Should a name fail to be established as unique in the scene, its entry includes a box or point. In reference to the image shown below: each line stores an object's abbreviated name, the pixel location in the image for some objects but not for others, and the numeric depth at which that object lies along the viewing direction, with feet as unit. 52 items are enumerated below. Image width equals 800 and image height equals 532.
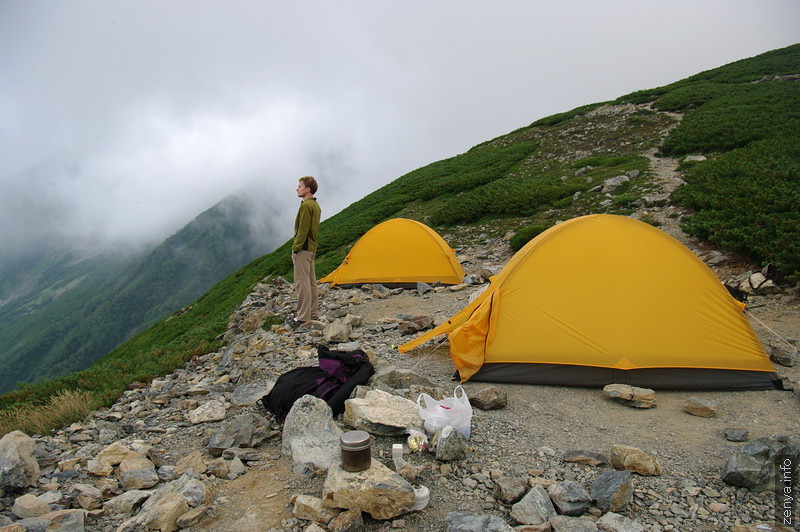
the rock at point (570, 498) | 12.60
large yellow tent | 20.66
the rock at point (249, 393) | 21.42
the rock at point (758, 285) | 29.63
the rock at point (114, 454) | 15.74
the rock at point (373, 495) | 12.26
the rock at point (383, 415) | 16.16
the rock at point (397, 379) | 20.65
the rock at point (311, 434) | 15.17
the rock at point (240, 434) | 16.78
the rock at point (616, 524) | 11.78
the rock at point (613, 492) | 12.69
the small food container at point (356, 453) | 12.94
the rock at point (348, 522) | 11.80
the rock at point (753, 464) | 13.07
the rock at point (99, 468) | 15.11
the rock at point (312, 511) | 12.14
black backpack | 18.89
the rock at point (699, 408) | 18.11
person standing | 30.83
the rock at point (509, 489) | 13.10
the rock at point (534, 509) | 12.23
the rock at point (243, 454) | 16.01
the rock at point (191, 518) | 12.14
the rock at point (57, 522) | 11.62
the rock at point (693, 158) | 68.89
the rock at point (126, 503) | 13.15
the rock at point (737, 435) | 16.16
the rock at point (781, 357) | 21.93
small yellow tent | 43.47
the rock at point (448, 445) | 14.90
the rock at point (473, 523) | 11.50
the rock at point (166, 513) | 11.87
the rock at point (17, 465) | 14.17
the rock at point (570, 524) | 11.65
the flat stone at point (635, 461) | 14.28
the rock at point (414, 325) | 30.07
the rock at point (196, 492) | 12.91
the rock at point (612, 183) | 64.08
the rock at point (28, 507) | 12.72
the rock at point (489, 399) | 19.18
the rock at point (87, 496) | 13.32
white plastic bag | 16.15
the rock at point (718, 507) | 12.57
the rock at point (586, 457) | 14.94
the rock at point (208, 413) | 19.83
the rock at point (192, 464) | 15.29
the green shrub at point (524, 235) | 51.30
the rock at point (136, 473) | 14.55
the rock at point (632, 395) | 19.12
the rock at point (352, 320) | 31.89
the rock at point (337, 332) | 29.32
